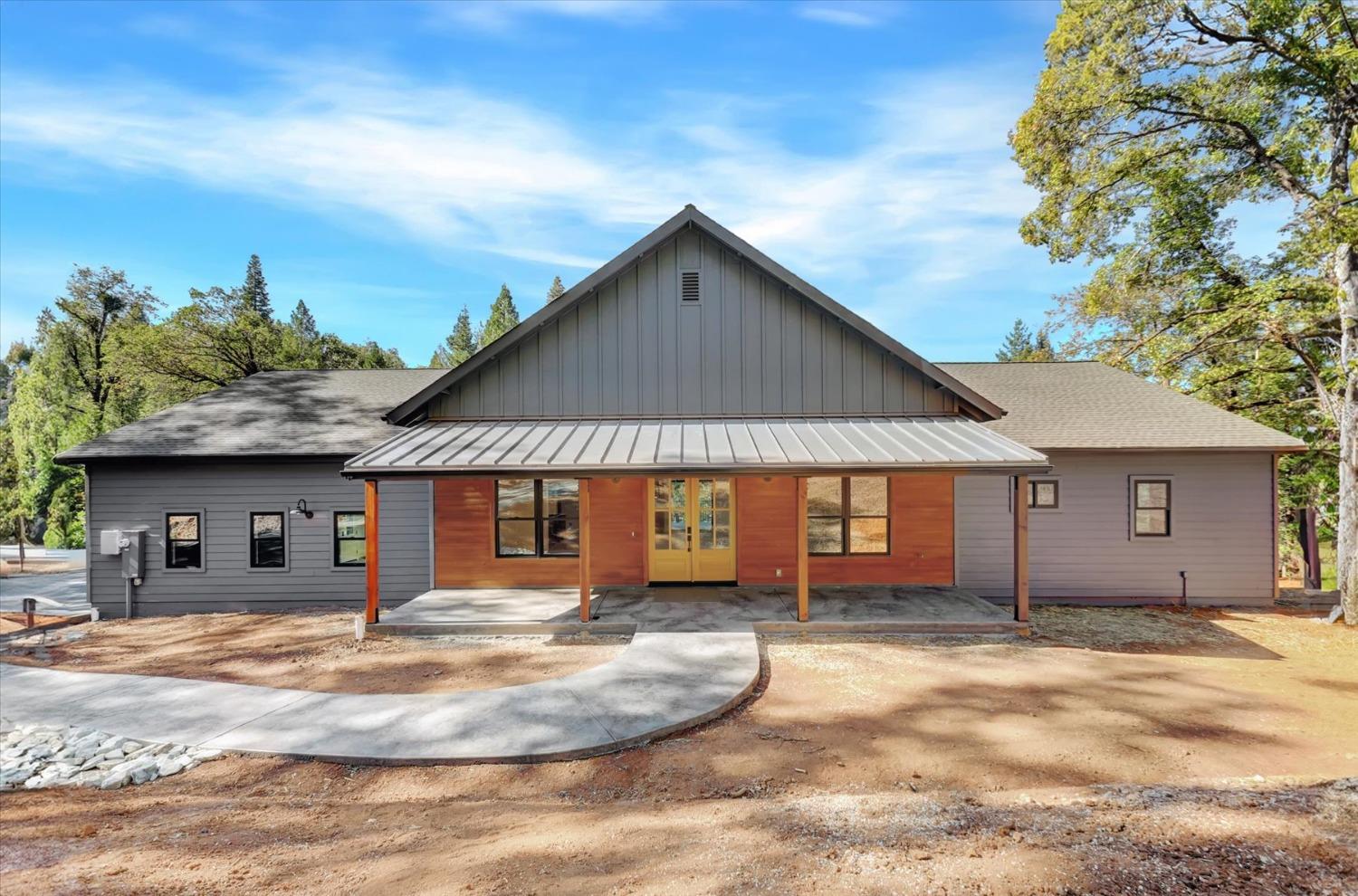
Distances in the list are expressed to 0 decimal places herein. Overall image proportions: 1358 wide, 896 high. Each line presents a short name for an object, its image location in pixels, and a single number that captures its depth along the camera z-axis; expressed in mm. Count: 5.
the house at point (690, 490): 10602
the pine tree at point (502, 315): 50812
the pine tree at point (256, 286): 54688
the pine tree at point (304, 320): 61134
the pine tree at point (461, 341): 61969
